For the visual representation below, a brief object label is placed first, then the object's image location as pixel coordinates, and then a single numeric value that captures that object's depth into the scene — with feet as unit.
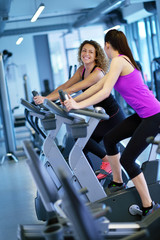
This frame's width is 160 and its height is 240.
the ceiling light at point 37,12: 21.52
